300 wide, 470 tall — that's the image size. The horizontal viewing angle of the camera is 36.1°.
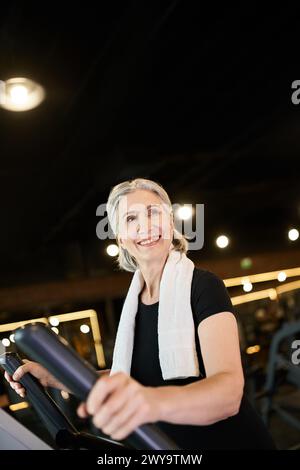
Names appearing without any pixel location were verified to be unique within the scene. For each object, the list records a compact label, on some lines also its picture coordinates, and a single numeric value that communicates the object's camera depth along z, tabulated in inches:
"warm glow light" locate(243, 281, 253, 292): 83.0
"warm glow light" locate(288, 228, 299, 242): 93.4
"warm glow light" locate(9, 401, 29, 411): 80.0
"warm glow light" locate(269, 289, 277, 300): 95.9
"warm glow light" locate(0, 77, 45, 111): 108.9
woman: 41.3
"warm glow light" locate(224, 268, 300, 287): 90.1
